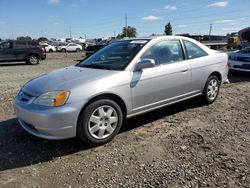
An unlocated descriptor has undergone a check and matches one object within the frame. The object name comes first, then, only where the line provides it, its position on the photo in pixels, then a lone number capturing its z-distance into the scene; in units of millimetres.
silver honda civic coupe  2773
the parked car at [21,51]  12831
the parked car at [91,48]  15536
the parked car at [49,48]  30995
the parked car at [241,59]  6893
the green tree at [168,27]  47624
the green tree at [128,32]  48488
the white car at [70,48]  31822
